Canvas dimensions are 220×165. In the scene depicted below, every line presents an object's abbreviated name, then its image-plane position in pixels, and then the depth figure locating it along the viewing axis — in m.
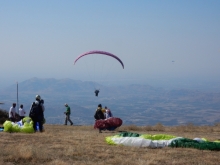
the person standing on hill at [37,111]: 18.92
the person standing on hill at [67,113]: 29.88
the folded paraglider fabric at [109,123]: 21.95
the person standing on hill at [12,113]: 23.70
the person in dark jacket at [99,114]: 23.55
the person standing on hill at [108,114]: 24.58
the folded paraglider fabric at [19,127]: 18.55
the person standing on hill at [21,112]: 24.23
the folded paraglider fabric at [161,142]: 13.30
